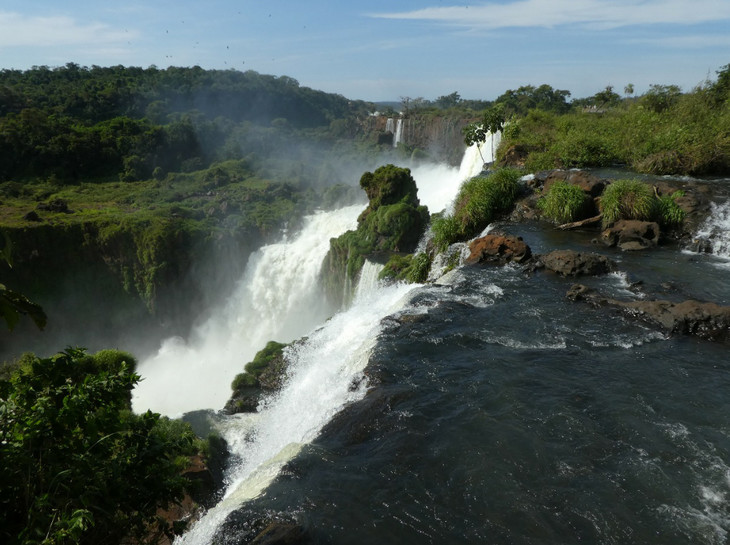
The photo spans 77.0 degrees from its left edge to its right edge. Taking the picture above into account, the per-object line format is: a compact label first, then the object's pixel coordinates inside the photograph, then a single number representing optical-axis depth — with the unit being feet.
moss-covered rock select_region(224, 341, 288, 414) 48.06
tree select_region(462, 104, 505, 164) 87.76
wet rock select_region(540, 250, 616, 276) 41.47
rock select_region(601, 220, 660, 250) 46.78
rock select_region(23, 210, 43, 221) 116.98
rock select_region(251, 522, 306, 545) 17.39
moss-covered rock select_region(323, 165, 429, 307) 84.38
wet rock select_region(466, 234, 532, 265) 45.77
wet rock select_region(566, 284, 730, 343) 31.24
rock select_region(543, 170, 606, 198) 54.75
